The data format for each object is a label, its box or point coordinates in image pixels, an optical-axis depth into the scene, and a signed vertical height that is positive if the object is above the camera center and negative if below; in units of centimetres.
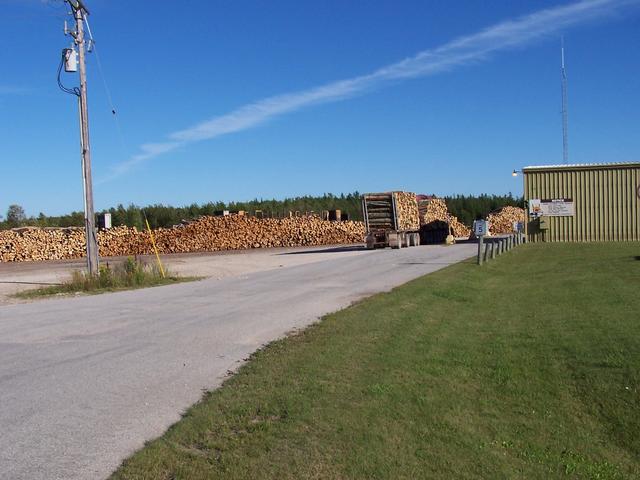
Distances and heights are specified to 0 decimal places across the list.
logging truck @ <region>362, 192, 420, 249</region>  3956 -1
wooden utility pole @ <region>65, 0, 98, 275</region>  2227 +283
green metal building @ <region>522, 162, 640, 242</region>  3759 +55
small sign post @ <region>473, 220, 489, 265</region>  2298 -46
